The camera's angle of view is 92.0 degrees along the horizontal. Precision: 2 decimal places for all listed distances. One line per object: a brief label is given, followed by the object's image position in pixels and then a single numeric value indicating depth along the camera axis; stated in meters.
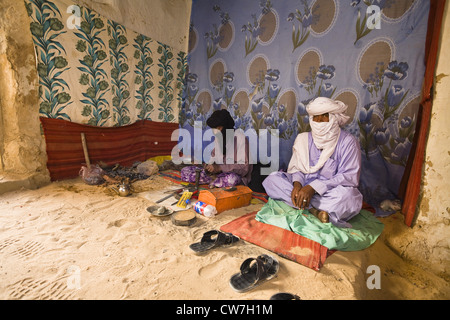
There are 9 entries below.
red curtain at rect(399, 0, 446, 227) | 2.00
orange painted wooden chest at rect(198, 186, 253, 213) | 2.60
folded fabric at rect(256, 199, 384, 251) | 2.00
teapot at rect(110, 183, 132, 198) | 2.96
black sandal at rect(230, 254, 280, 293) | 1.46
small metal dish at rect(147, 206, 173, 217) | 2.40
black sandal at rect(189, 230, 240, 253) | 1.84
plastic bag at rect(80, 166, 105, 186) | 3.31
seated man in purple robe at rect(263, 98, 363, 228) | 2.35
